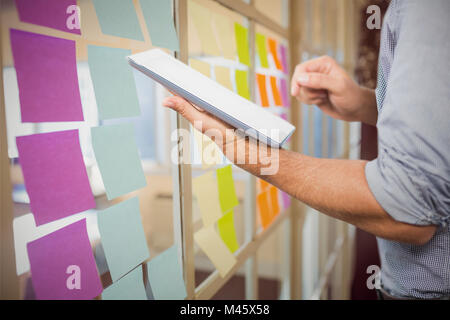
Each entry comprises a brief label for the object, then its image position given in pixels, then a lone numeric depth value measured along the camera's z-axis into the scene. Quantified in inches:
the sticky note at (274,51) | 46.1
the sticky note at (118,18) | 18.8
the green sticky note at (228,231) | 33.9
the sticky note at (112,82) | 18.7
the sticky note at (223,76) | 32.0
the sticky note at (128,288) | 20.3
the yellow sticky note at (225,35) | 32.6
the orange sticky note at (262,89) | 42.4
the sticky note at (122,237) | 19.9
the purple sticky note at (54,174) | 15.2
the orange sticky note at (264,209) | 44.2
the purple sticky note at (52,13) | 14.6
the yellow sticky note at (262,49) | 42.0
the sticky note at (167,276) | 24.1
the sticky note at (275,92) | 46.5
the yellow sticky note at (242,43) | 35.5
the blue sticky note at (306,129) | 63.5
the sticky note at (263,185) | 45.1
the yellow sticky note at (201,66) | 28.0
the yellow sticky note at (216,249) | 30.1
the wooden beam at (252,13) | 32.9
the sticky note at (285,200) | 52.8
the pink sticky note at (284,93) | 50.2
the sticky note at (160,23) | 22.4
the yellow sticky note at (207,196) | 29.6
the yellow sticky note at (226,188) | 33.2
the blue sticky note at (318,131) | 75.6
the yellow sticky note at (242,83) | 35.8
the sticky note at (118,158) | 19.2
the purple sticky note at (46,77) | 14.6
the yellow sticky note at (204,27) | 28.8
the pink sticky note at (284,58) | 50.3
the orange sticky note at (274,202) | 47.9
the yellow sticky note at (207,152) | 29.1
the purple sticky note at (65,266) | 15.9
